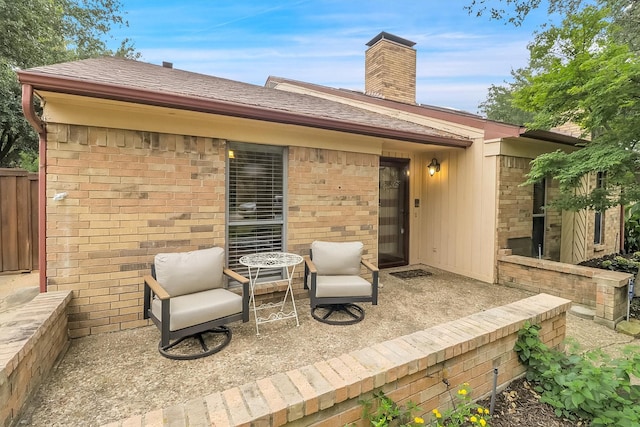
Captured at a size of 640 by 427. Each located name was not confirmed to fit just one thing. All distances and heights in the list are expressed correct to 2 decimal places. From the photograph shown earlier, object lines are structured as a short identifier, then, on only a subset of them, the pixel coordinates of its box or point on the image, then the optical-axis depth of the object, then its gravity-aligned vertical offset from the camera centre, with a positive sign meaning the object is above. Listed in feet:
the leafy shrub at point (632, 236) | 25.76 -2.42
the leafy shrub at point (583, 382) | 7.16 -4.55
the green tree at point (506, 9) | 17.56 +11.86
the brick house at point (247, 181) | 10.43 +1.19
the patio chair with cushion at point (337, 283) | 11.74 -3.09
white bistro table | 11.55 -2.27
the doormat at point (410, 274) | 19.16 -4.42
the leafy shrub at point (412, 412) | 6.20 -4.65
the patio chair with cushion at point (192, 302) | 9.01 -3.17
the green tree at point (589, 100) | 12.51 +5.05
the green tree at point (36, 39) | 23.95 +14.65
